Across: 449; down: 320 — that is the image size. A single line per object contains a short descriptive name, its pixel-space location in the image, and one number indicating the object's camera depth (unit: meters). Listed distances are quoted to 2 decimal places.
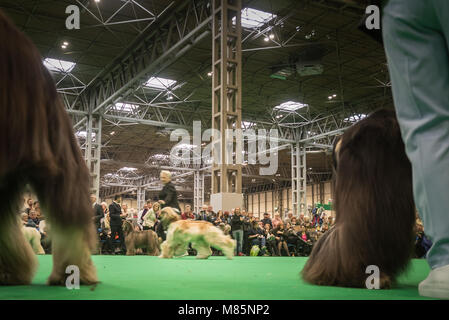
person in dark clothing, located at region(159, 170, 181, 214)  10.08
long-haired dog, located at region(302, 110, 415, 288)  2.69
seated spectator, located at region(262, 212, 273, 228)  19.52
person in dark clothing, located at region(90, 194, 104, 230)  14.81
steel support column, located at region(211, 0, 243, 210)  13.65
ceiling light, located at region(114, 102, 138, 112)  27.68
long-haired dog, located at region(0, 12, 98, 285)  2.04
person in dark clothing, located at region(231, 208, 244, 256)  14.88
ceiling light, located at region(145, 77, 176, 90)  24.78
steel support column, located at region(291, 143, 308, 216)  30.06
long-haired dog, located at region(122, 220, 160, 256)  13.02
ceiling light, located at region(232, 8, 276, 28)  18.27
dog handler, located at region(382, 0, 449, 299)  1.82
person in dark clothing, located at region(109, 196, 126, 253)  15.24
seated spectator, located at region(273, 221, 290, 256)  17.84
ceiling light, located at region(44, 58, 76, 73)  22.00
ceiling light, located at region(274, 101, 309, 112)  29.19
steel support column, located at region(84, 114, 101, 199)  23.84
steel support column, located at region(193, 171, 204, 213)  39.62
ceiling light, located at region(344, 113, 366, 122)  28.49
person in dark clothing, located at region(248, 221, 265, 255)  17.11
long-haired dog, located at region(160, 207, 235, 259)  8.06
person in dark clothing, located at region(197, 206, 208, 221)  15.05
